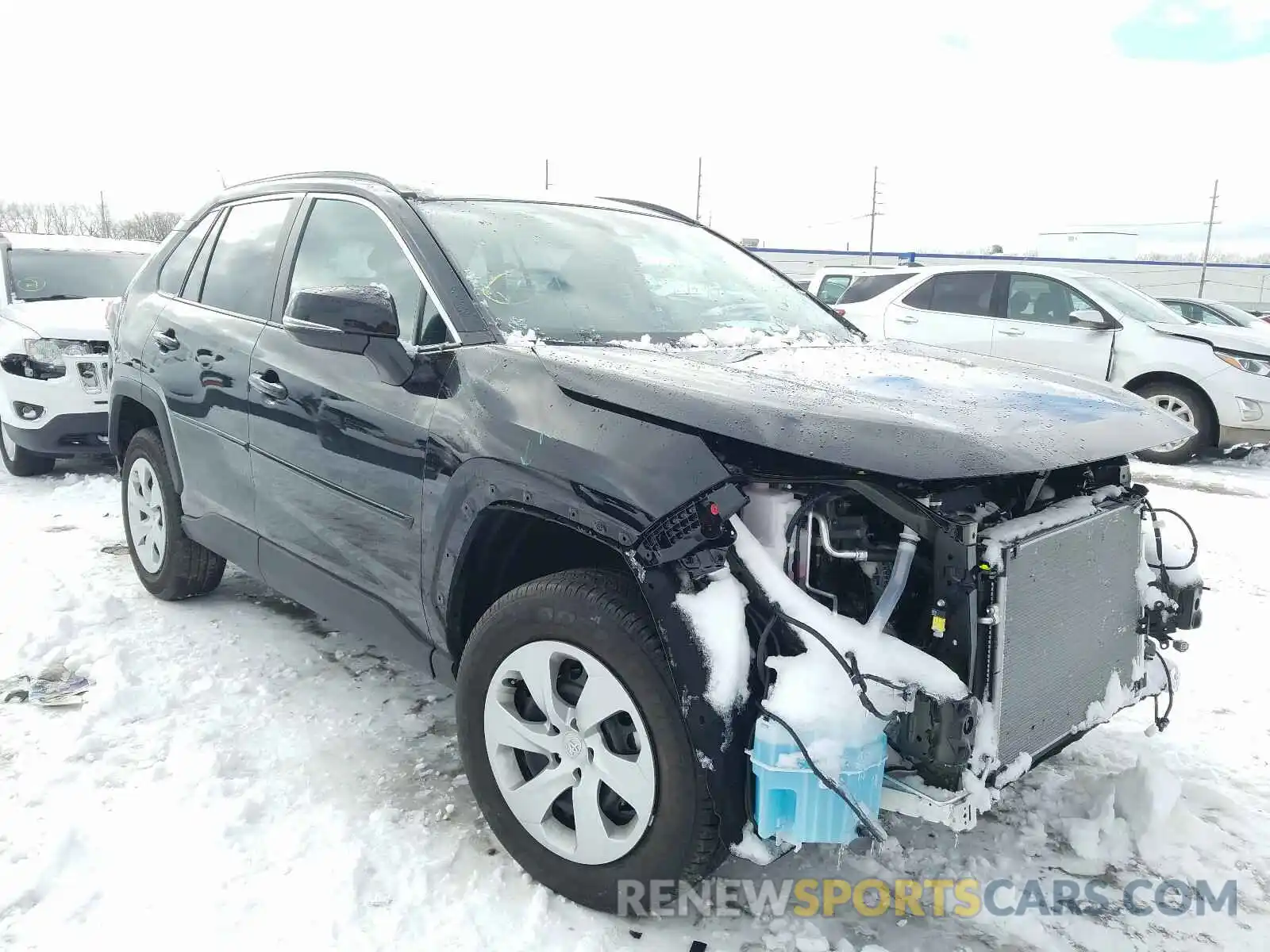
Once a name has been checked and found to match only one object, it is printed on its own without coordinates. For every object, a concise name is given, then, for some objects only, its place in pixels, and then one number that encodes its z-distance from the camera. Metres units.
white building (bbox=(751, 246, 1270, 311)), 42.41
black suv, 1.97
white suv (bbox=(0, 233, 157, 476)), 6.62
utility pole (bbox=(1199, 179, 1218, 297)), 44.66
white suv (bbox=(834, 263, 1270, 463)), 8.02
